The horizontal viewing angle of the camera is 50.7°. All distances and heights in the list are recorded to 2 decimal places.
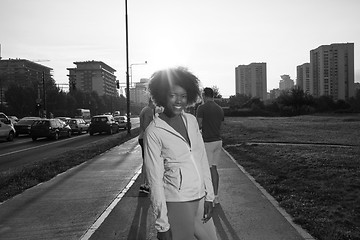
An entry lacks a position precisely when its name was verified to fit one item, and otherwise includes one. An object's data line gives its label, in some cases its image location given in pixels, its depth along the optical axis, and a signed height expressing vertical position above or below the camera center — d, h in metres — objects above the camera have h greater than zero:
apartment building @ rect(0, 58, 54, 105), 92.12 +11.16
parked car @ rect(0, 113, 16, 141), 25.90 -1.33
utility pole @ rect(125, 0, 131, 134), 27.17 +2.37
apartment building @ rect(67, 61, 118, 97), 147.25 +12.04
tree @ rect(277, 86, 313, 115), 89.56 +1.11
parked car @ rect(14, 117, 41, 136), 32.41 -1.45
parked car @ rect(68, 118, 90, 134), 34.53 -1.46
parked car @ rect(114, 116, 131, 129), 41.41 -1.44
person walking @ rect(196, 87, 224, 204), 6.20 -0.28
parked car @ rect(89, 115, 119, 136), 32.94 -1.38
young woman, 2.88 -0.53
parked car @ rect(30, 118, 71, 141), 26.79 -1.36
